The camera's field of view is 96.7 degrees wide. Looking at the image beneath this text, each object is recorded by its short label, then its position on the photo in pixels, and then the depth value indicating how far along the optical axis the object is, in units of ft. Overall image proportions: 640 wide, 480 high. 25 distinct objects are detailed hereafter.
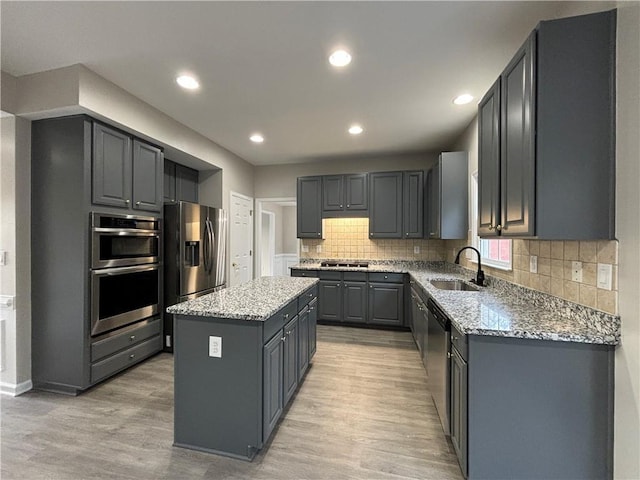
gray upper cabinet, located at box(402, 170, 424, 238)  14.38
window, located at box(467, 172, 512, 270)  8.43
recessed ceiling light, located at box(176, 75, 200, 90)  7.98
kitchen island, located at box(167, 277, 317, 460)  5.60
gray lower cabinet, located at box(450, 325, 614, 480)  4.48
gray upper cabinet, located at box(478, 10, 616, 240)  4.49
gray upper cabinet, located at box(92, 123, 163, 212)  8.33
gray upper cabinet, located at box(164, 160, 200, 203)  12.52
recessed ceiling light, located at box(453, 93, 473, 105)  8.98
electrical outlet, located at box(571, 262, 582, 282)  5.21
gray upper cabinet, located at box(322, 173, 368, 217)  15.17
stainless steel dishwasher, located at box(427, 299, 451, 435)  6.08
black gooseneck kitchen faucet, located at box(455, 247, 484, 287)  9.37
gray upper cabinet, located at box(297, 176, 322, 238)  15.84
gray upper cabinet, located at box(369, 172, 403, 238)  14.69
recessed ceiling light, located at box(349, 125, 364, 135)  11.55
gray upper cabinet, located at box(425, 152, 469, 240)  11.46
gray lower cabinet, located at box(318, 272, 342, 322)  14.43
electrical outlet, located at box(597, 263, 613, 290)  4.55
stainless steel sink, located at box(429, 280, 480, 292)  10.36
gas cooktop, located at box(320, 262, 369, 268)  15.84
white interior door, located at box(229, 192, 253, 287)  15.34
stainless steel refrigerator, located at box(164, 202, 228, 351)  10.85
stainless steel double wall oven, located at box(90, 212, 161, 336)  8.28
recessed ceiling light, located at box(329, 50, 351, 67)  6.86
